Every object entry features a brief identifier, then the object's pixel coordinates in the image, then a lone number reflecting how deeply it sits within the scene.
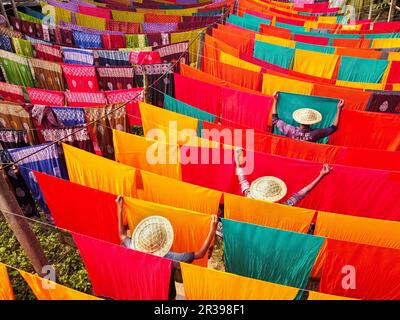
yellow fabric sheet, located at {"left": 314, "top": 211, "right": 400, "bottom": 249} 3.32
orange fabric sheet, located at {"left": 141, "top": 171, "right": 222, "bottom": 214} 3.88
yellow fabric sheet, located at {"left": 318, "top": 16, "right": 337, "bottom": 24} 12.64
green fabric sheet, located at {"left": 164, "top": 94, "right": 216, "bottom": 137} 5.25
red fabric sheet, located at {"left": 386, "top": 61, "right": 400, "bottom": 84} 6.66
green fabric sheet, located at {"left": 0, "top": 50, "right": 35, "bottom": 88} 7.70
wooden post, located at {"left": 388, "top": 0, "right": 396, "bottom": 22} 13.16
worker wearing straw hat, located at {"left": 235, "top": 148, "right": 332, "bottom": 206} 3.87
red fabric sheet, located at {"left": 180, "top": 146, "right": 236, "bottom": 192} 4.31
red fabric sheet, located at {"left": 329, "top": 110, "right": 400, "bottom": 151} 4.96
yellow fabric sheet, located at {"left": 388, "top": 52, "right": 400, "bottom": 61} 7.42
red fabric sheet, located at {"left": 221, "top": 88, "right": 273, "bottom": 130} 5.61
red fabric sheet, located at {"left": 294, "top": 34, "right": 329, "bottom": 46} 8.88
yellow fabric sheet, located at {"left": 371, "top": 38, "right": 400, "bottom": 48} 8.89
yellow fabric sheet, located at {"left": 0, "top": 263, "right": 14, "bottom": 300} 2.87
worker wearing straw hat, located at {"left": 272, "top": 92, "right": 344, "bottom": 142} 4.97
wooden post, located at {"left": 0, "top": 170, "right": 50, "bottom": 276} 3.48
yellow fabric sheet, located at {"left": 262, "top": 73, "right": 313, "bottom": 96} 5.99
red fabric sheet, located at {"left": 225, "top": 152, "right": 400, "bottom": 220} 3.87
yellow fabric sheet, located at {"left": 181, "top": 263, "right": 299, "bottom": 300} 2.66
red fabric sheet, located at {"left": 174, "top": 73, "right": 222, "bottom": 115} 6.02
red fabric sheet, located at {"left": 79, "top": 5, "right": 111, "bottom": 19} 12.52
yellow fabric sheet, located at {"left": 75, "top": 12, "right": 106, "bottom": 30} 11.53
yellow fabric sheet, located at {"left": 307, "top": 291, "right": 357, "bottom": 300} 2.46
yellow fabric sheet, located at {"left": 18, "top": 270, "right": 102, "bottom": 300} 2.71
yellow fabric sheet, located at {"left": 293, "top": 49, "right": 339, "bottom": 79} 7.18
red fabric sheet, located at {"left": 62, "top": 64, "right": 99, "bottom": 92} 7.42
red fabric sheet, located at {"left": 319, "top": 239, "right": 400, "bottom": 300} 3.05
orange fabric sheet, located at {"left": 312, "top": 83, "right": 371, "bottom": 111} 5.57
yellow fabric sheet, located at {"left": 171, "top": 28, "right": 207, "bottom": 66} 9.61
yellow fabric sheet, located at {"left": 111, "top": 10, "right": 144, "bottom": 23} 12.62
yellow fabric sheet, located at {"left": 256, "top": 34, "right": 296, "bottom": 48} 8.42
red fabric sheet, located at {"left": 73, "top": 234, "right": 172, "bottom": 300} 3.03
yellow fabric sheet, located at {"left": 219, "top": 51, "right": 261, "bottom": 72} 6.70
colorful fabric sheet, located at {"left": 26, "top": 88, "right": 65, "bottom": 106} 6.32
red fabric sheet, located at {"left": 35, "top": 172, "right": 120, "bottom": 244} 3.90
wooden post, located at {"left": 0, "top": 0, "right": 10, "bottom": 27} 10.38
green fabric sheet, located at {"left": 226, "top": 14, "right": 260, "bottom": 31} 10.78
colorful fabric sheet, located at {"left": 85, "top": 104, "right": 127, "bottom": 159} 5.26
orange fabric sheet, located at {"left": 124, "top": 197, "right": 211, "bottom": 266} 3.48
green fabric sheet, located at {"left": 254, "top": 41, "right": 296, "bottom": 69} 7.72
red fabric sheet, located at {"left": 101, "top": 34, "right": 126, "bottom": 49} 9.59
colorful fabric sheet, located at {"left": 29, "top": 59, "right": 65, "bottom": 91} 7.59
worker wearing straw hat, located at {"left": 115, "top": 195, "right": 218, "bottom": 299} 3.26
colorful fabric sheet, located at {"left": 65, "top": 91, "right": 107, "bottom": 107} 6.29
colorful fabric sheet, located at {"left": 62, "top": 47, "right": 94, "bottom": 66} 8.14
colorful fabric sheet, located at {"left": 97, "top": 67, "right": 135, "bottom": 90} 7.35
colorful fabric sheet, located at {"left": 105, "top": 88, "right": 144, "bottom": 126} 6.37
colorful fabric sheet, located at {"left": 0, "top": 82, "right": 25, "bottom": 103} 6.64
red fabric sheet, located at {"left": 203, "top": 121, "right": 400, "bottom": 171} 4.26
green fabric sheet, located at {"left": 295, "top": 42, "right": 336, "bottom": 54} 8.06
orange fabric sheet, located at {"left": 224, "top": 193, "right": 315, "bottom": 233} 3.53
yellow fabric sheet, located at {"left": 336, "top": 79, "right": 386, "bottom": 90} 6.25
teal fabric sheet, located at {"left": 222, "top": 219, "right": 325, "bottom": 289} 3.26
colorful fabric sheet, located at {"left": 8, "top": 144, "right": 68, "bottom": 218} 4.45
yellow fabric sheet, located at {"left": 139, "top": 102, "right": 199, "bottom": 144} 4.98
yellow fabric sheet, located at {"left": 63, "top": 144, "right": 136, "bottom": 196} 4.13
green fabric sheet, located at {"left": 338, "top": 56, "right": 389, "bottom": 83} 6.87
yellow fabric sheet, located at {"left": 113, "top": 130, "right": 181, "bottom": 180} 4.43
